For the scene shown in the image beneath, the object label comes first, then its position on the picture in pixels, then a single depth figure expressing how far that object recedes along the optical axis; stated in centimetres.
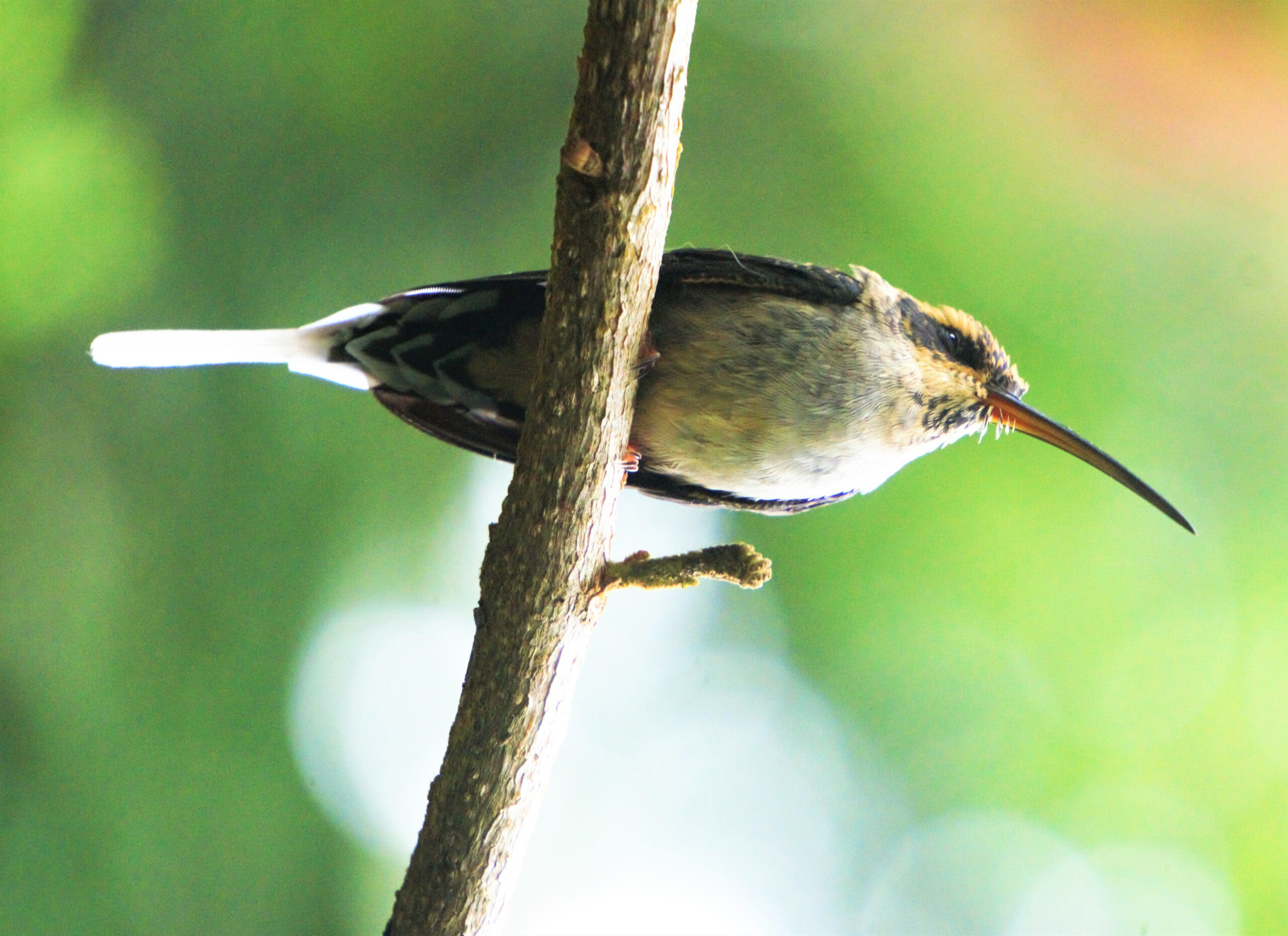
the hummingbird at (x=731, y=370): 256
